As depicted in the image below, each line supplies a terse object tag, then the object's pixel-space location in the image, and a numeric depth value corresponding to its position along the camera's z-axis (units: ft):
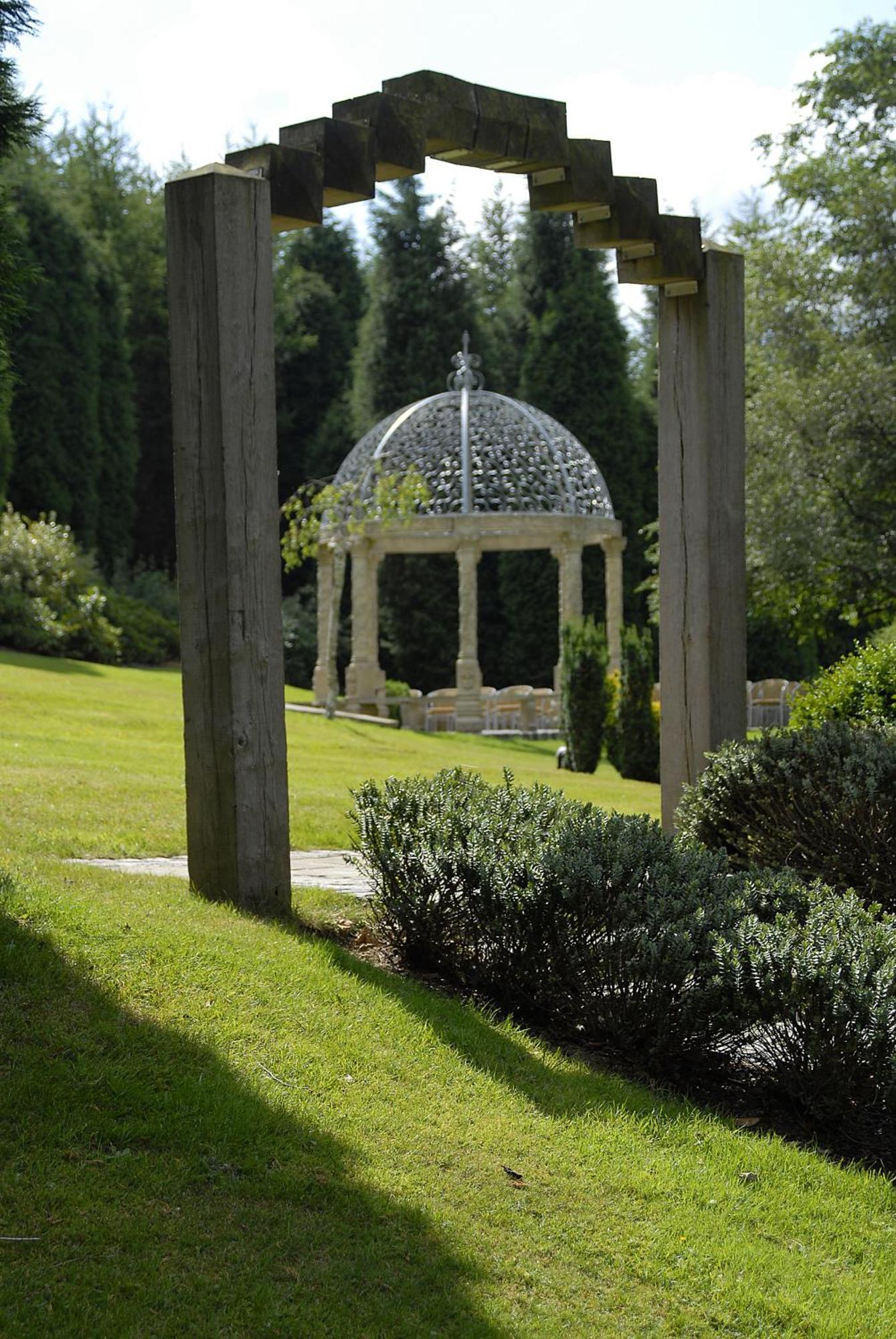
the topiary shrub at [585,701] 50.88
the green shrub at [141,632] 67.97
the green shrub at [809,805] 16.66
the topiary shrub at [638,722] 48.55
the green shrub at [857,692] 22.16
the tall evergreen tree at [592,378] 90.84
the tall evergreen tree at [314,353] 100.12
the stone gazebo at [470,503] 65.67
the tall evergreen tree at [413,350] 91.04
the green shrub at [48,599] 61.41
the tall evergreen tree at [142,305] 96.63
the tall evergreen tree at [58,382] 78.38
